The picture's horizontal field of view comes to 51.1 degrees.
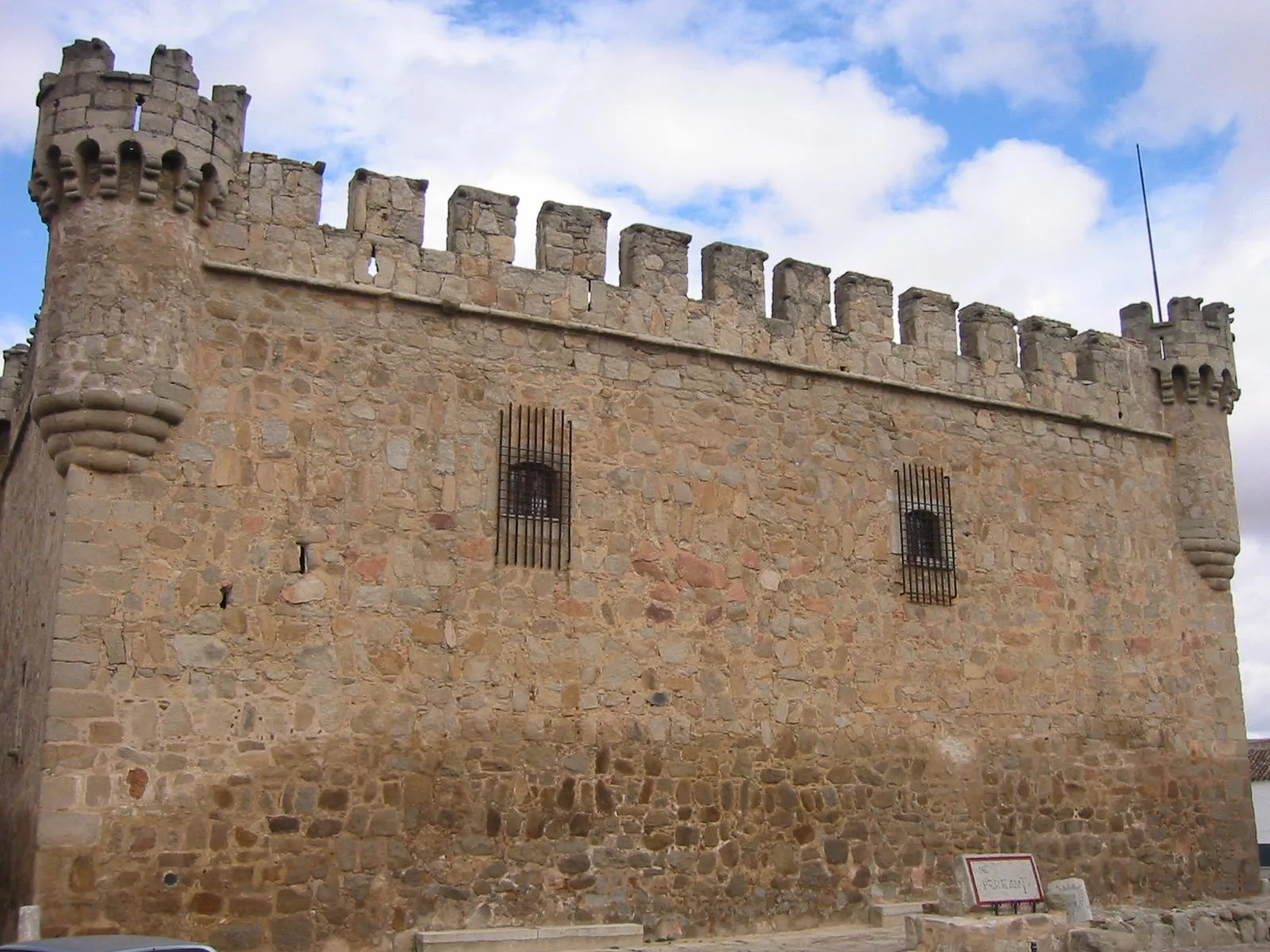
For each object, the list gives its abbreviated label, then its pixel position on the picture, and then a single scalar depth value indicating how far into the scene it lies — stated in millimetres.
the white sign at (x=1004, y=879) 10211
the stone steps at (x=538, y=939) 9742
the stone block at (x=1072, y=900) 10711
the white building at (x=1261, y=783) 33250
